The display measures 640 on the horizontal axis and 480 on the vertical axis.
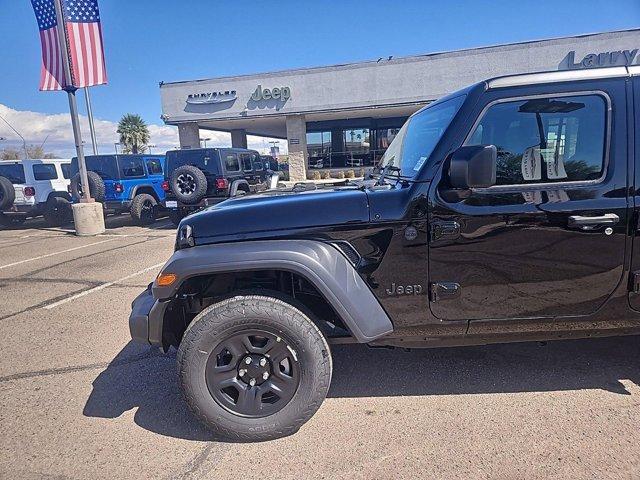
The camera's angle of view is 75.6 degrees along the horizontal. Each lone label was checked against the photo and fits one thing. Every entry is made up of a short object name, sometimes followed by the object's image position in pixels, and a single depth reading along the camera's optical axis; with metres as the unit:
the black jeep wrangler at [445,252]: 2.32
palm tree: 47.03
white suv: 11.84
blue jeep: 11.62
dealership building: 18.72
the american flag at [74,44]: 9.62
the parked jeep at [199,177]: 9.88
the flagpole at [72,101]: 9.52
